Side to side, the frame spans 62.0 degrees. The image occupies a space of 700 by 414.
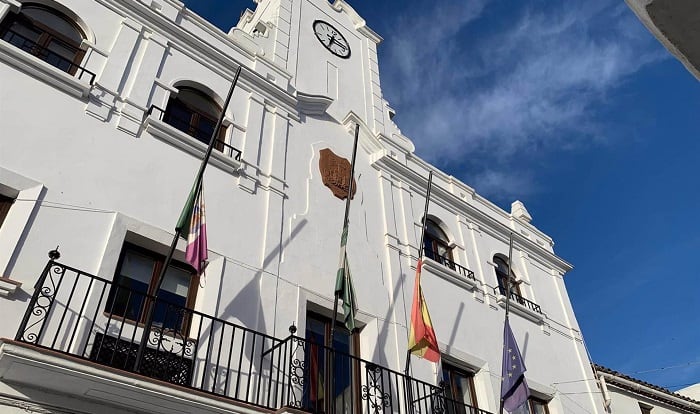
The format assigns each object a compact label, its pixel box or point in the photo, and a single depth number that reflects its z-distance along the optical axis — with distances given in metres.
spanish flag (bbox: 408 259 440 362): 8.60
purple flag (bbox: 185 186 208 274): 6.86
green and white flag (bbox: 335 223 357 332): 7.81
